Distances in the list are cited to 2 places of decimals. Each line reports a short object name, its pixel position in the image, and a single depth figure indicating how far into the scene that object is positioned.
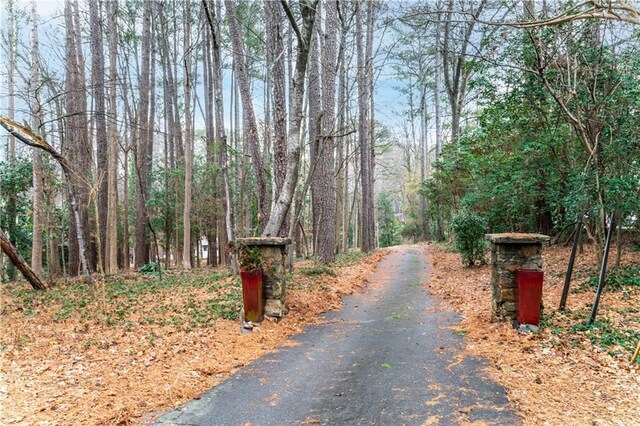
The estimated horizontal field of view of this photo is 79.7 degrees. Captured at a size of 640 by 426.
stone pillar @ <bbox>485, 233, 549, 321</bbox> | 5.00
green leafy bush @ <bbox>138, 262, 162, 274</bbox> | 12.61
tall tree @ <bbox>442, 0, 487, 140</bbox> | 17.03
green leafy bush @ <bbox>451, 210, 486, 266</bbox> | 10.15
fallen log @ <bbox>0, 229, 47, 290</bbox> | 7.48
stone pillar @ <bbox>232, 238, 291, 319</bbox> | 5.84
